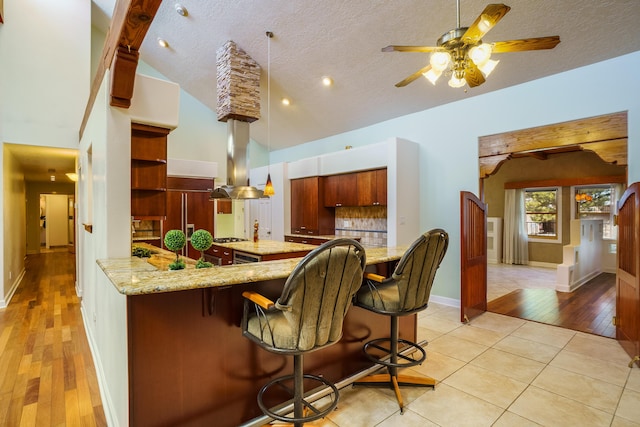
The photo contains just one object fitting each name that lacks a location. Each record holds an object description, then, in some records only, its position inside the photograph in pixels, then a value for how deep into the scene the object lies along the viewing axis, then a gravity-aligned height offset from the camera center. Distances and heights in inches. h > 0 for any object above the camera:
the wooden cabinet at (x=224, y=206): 282.0 +5.3
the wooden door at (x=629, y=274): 110.7 -24.7
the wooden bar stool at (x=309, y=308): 58.4 -18.5
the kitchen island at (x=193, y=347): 61.8 -28.6
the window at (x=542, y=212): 303.0 -2.3
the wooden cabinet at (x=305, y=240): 223.8 -20.9
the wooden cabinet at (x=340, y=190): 211.8 +14.8
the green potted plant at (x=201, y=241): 88.0 -8.0
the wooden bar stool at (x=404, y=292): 80.0 -22.1
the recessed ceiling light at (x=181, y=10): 170.1 +109.9
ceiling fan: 78.9 +42.9
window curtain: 318.3 -19.2
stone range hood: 183.6 +64.6
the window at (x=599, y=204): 274.2 +4.6
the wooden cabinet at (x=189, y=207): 252.1 +4.7
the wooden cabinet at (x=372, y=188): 191.3 +14.6
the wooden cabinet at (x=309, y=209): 233.5 +1.8
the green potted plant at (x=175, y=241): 84.2 -7.7
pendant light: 171.7 +80.9
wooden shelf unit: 110.6 +14.6
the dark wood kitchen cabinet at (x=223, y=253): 183.6 -25.2
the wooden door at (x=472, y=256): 152.6 -23.1
